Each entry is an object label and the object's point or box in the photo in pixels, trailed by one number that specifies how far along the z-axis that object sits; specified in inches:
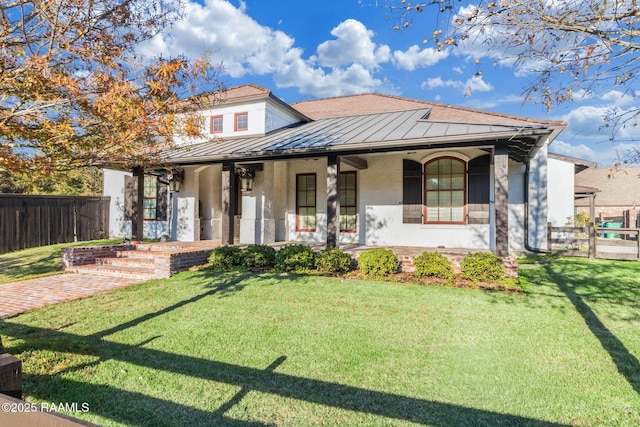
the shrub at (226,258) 347.6
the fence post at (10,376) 63.9
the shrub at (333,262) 322.0
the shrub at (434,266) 295.1
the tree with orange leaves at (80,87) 149.0
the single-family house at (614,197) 1050.1
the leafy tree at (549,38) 134.5
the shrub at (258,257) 345.4
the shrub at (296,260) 329.7
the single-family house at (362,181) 347.3
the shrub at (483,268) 280.2
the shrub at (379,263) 309.6
